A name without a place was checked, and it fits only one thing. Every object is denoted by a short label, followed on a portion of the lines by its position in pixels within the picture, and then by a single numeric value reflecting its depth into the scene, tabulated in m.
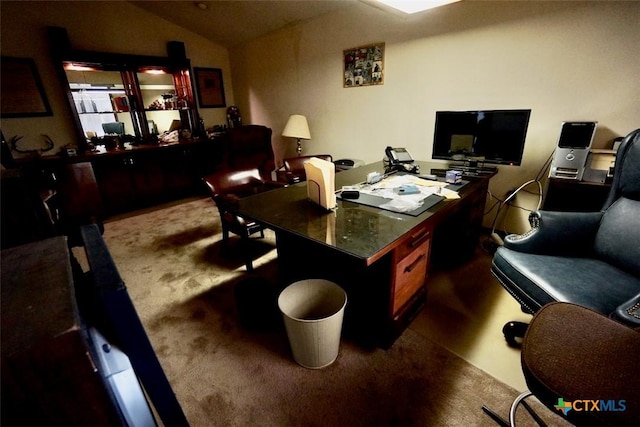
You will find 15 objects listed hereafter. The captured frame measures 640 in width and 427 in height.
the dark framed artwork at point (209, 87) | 4.62
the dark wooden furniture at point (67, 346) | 0.33
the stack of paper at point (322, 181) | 1.43
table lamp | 3.73
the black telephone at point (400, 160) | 2.25
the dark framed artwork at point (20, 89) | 3.15
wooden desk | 1.19
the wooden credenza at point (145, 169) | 3.35
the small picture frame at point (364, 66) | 3.05
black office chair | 1.21
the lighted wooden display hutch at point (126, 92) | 3.54
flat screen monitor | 2.00
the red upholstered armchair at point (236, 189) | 2.29
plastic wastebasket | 1.30
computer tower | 1.92
